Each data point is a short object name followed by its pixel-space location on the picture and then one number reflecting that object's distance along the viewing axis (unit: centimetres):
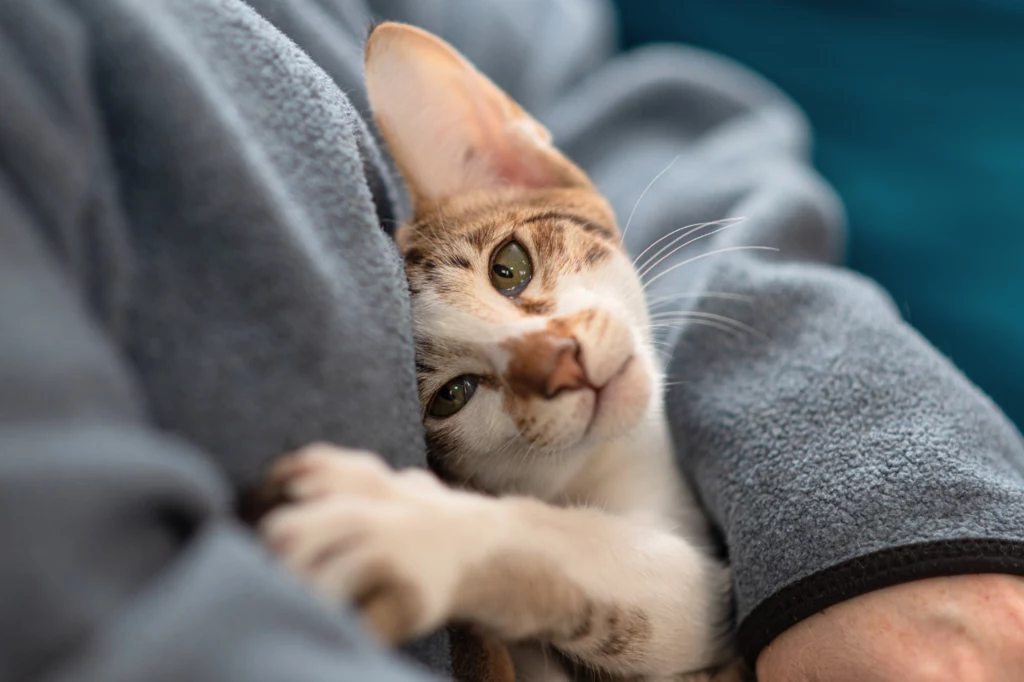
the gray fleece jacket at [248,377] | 40
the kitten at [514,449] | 43
